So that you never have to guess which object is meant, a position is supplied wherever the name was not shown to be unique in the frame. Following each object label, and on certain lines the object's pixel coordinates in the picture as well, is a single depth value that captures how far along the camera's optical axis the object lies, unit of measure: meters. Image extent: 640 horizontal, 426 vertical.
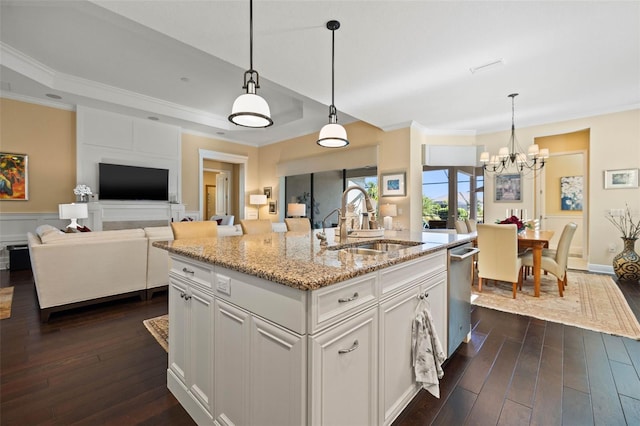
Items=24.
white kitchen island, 0.98
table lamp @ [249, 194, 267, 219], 7.71
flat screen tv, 5.54
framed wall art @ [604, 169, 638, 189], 4.52
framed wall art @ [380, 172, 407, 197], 5.48
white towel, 1.51
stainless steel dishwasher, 1.96
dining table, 3.36
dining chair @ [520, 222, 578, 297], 3.43
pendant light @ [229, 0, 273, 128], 1.89
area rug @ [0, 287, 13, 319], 2.80
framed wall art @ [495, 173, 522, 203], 5.64
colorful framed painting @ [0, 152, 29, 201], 4.80
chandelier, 4.17
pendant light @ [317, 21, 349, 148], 2.61
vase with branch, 4.15
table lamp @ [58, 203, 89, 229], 4.27
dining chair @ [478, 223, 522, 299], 3.32
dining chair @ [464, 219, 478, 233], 4.65
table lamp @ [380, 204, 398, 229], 5.38
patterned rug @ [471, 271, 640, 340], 2.66
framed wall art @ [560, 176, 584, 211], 6.73
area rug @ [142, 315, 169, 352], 2.31
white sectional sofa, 2.71
